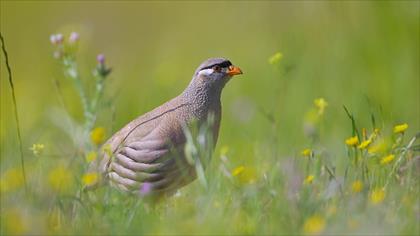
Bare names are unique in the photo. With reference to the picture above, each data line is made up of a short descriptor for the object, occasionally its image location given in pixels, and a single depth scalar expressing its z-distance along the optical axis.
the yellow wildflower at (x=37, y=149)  9.94
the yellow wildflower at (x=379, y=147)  9.20
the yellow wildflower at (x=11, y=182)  8.87
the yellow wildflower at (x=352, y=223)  7.67
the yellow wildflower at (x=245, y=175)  9.35
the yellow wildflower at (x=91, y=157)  9.30
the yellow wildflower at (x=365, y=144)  9.54
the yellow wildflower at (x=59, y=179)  8.46
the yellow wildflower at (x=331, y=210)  8.06
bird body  10.19
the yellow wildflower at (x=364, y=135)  10.08
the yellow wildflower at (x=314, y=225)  7.59
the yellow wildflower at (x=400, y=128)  9.80
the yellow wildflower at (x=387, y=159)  9.25
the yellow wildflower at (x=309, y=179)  9.20
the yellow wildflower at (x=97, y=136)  9.15
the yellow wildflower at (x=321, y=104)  11.42
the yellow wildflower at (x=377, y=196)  8.32
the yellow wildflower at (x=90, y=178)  8.59
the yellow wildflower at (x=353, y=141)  9.63
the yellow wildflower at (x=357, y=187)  8.80
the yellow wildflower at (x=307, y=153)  10.04
